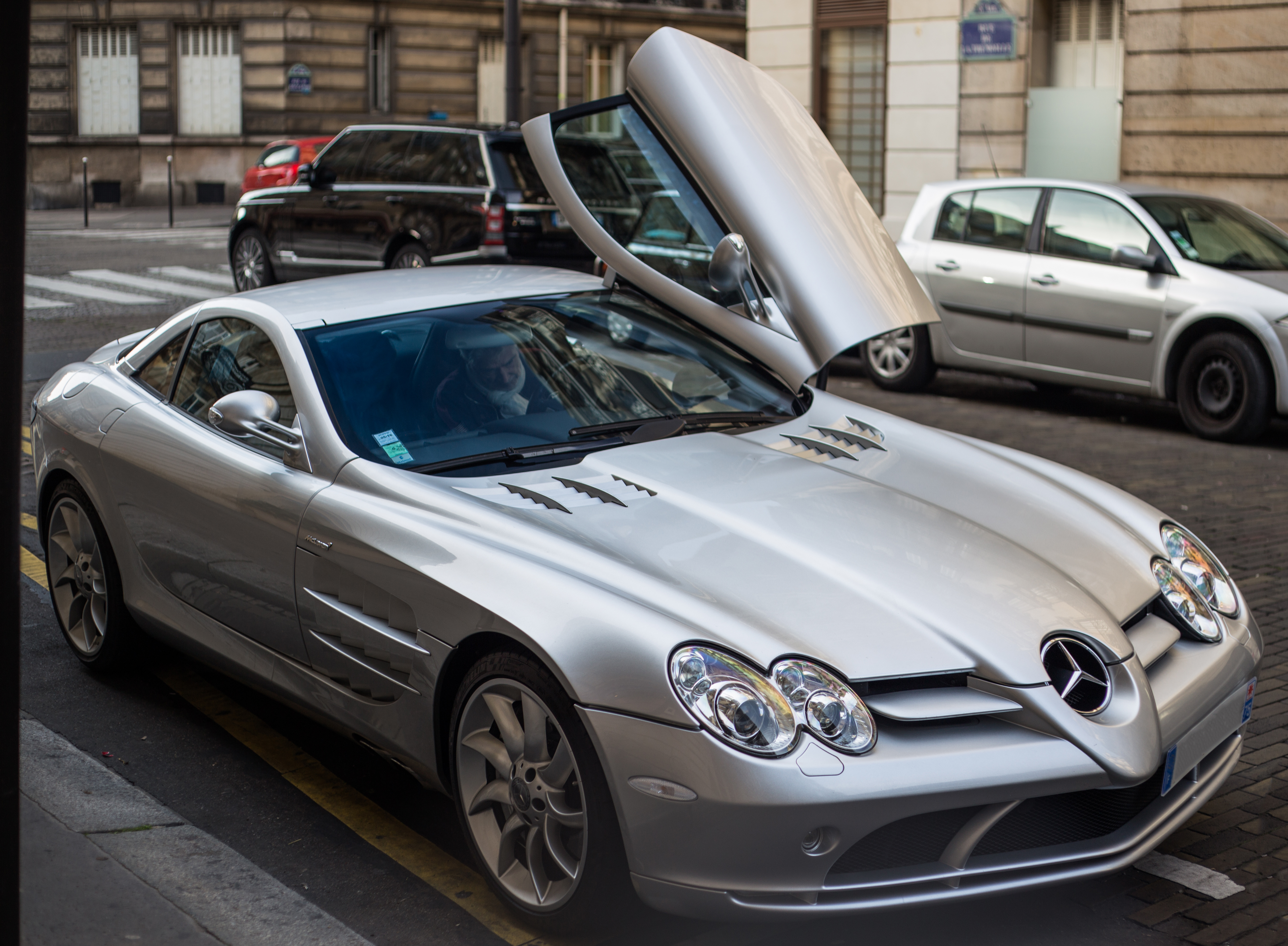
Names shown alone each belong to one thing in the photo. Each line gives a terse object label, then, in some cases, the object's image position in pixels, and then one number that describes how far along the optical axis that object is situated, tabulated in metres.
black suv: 13.41
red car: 28.80
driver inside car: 4.11
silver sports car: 2.97
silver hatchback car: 9.27
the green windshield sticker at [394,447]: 3.91
